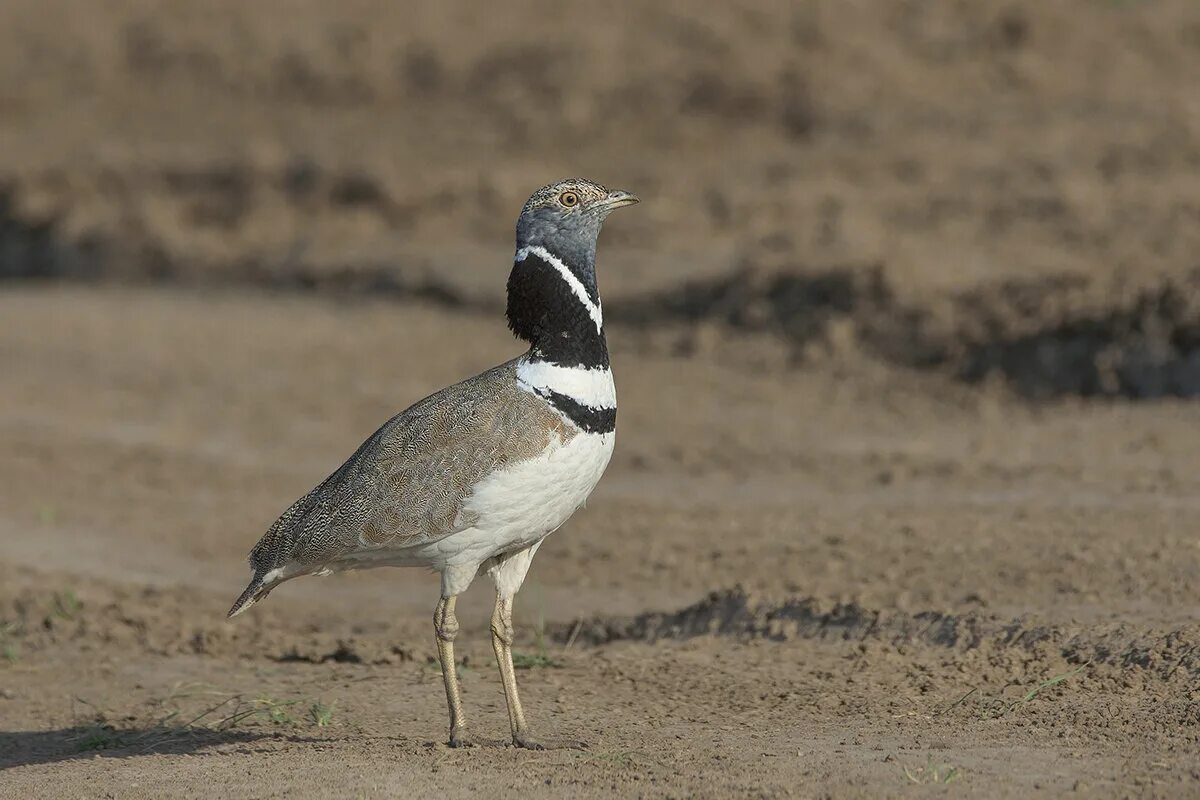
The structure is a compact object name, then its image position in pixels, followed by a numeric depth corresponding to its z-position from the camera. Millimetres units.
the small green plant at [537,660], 15102
